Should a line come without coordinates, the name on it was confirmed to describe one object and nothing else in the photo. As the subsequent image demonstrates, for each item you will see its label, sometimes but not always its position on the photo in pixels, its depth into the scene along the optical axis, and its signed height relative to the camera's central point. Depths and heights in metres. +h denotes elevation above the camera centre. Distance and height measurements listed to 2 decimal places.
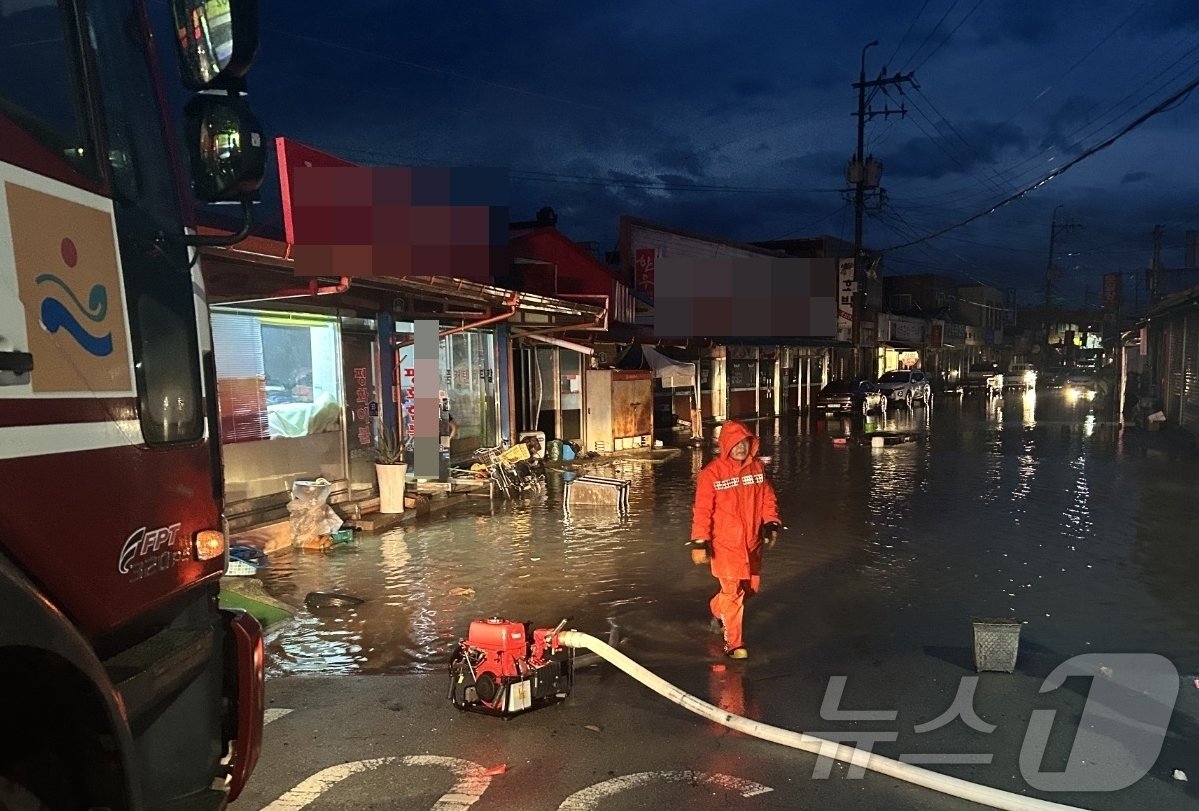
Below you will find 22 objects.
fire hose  3.81 -2.12
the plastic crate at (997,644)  5.38 -1.99
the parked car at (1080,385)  46.71 -2.32
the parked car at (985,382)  49.41 -2.13
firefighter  5.85 -1.23
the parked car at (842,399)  29.66 -1.68
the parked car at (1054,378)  60.22 -2.40
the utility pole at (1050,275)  77.19 +7.03
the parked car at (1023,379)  58.84 -2.30
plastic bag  9.44 -1.77
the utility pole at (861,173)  26.70 +6.17
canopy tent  19.88 -0.20
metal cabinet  18.36 -1.18
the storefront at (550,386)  16.50 -0.52
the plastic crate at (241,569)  8.04 -1.99
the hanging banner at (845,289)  29.38 +2.39
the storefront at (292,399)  9.38 -0.38
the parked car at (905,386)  34.06 -1.49
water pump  4.77 -1.85
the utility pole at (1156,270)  47.91 +4.64
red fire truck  2.00 -0.13
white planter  11.07 -1.65
